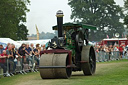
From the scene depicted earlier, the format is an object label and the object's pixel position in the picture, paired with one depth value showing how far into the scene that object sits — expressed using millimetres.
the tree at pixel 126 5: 70675
